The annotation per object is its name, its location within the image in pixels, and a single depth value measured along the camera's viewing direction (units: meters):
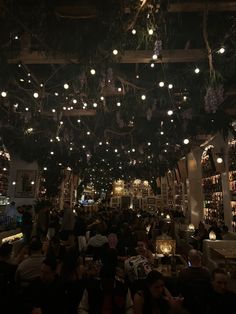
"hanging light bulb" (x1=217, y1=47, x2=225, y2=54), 4.83
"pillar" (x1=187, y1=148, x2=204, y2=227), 13.12
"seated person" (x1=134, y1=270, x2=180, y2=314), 2.82
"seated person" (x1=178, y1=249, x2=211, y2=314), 3.12
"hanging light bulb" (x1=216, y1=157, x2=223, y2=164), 9.59
